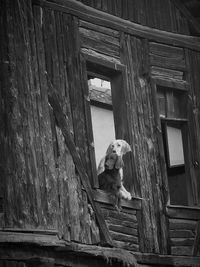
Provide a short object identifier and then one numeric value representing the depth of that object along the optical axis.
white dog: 13.49
